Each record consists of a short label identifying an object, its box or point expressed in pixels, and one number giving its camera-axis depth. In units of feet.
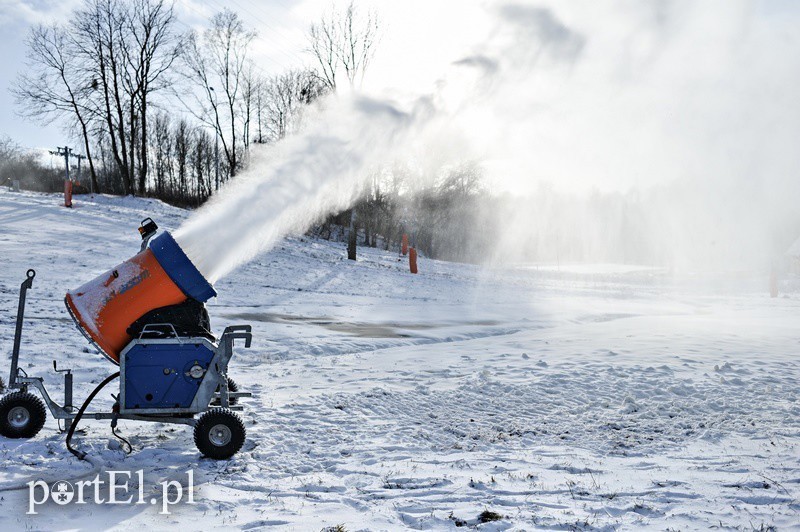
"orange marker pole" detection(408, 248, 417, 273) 93.41
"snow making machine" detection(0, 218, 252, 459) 17.31
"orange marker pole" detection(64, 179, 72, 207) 92.79
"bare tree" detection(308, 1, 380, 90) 105.50
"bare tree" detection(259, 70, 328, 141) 107.55
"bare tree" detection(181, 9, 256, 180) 135.13
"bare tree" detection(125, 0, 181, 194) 133.69
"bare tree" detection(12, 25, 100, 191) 132.26
